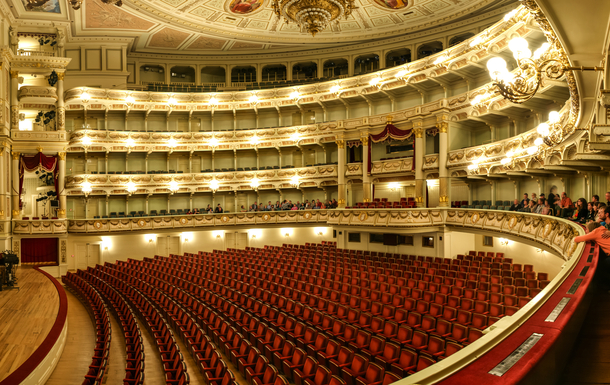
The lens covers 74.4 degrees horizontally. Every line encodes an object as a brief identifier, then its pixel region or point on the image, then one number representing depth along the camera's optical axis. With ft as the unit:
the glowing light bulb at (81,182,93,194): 58.13
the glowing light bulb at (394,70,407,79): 56.03
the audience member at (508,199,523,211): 34.10
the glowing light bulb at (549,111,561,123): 24.54
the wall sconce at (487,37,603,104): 13.50
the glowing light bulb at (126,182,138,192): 60.75
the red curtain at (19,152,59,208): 52.03
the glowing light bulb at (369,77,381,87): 58.85
